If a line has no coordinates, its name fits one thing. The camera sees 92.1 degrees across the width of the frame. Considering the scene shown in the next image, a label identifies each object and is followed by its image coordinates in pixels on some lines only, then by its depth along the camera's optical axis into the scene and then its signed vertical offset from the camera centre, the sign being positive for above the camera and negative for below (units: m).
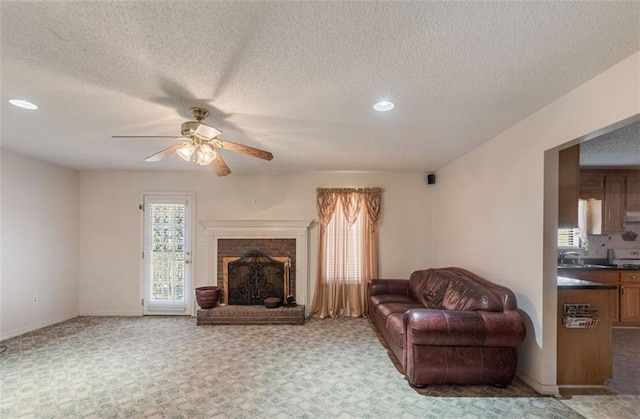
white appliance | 5.25 -0.78
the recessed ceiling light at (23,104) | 2.45 +0.84
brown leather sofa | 2.73 -1.19
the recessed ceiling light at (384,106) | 2.45 +0.85
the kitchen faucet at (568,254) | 5.15 -0.74
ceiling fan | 2.41 +0.54
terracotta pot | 4.84 -1.40
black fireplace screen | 5.21 -1.18
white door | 5.32 -0.72
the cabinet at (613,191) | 5.11 +0.32
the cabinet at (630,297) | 4.69 -1.32
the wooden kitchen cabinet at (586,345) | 2.80 -1.24
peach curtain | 5.26 -0.65
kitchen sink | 4.68 -0.87
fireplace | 5.27 -0.57
